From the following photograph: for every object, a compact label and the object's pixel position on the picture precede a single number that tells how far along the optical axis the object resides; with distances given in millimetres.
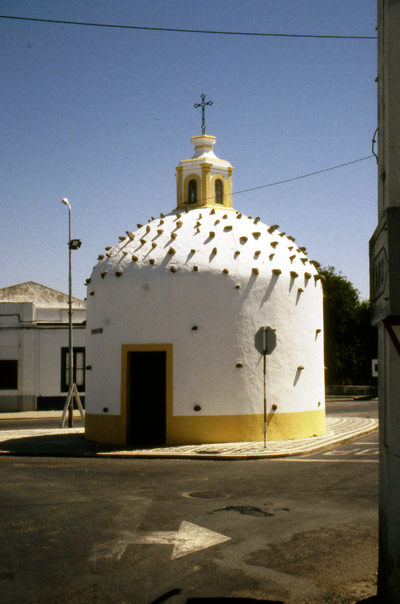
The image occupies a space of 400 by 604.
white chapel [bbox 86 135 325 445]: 14961
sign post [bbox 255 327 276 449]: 14055
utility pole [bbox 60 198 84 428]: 20547
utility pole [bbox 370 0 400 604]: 4574
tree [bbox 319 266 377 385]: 44625
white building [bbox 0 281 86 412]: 29625
